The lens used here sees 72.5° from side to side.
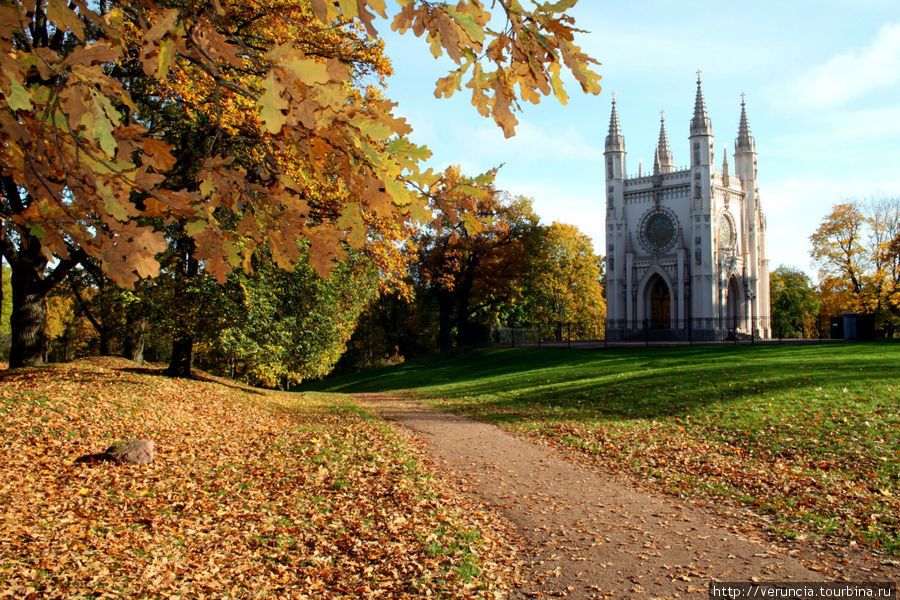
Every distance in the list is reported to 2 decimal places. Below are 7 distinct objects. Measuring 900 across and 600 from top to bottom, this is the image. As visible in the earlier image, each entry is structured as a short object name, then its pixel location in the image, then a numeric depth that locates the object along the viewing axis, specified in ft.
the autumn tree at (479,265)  141.38
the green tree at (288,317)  59.11
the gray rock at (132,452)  29.78
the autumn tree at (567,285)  160.86
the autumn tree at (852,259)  130.62
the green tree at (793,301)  217.31
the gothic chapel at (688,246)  147.23
